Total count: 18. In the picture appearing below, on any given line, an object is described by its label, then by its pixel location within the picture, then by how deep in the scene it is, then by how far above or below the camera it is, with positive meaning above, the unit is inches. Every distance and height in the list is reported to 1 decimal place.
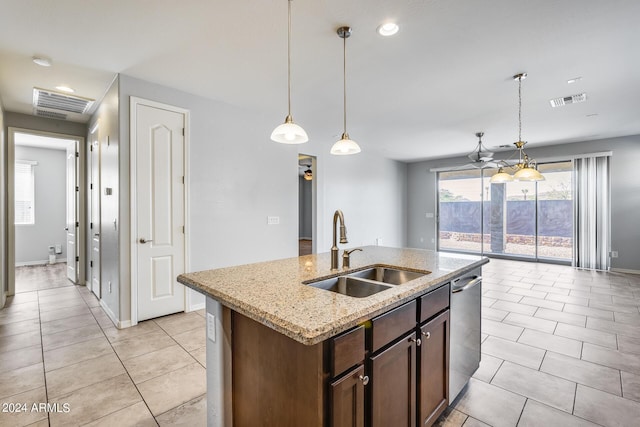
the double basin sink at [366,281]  68.2 -17.1
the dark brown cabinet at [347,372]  42.3 -26.7
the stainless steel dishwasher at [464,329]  74.0 -31.7
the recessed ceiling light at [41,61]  109.4 +56.9
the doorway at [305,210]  438.0 +3.4
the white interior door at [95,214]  159.2 -0.8
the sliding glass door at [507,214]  261.6 -2.3
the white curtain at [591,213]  234.2 -1.2
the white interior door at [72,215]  195.0 -1.7
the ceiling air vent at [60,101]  141.2 +56.6
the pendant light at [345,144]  91.4 +21.4
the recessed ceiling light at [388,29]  88.7 +56.0
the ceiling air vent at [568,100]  143.4 +55.9
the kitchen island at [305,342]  41.9 -21.9
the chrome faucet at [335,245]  75.3 -8.5
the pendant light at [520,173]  127.2 +17.3
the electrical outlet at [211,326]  60.0 -23.3
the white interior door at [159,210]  129.3 +1.1
